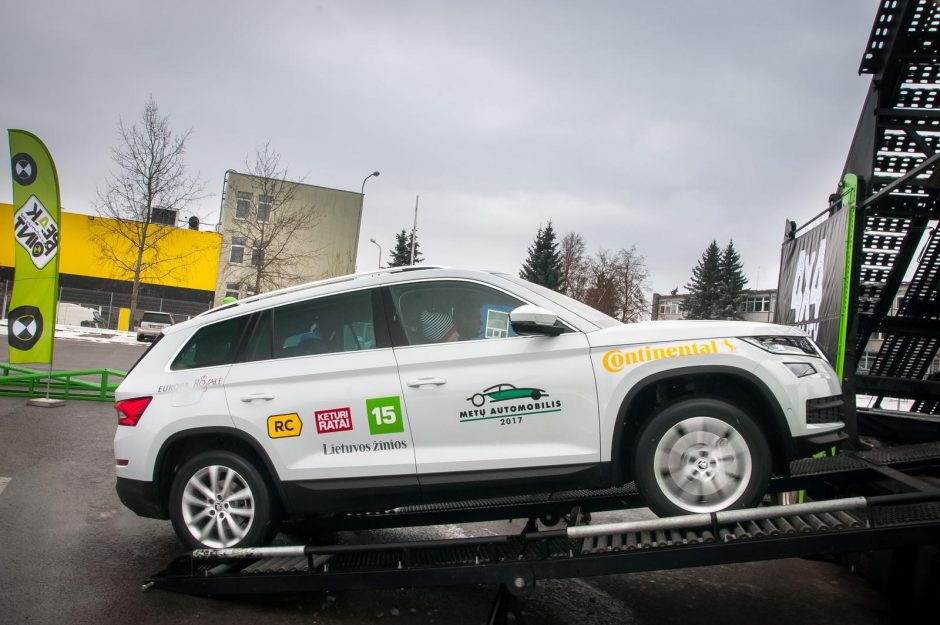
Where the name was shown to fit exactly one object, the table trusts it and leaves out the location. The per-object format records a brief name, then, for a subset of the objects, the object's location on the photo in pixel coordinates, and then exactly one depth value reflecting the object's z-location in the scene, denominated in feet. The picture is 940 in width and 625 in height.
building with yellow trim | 125.80
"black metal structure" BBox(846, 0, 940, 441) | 22.45
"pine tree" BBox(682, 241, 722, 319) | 235.40
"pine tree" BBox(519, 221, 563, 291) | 200.44
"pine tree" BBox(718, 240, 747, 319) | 235.81
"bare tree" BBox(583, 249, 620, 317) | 199.41
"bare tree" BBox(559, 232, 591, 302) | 211.00
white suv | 12.97
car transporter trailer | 11.95
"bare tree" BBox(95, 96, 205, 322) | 93.50
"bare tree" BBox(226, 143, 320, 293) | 95.20
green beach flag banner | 36.09
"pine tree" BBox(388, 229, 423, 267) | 197.42
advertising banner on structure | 21.50
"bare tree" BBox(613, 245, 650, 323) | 213.25
